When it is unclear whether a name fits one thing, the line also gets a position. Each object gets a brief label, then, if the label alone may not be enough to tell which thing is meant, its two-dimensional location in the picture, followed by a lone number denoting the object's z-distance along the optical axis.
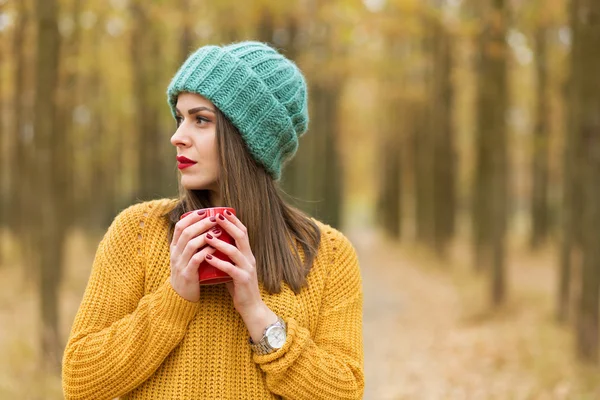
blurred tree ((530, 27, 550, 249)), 14.74
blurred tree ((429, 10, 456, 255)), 17.16
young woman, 2.12
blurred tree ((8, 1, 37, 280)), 11.61
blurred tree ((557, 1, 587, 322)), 7.23
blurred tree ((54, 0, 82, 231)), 11.00
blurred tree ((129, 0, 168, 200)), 12.51
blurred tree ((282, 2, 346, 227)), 16.06
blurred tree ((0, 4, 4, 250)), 12.41
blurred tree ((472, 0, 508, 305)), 10.82
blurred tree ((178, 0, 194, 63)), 11.65
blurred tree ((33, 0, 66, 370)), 6.95
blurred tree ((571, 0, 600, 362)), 6.91
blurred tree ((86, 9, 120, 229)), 14.41
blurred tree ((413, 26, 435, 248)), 18.62
